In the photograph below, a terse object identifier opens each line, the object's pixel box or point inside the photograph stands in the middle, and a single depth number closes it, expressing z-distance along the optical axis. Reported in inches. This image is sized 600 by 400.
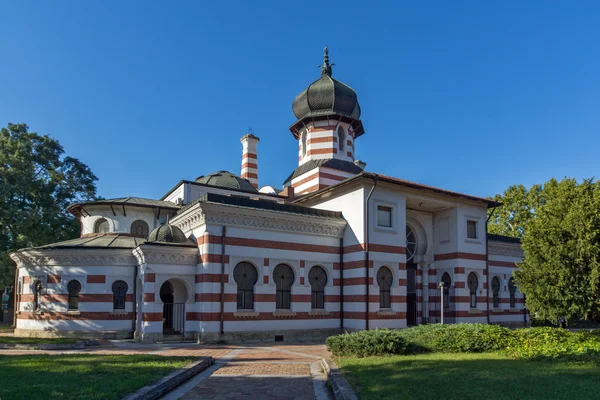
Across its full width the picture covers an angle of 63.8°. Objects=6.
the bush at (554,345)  493.0
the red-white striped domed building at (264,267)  776.3
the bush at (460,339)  584.7
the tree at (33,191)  1138.7
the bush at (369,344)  558.9
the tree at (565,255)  613.3
